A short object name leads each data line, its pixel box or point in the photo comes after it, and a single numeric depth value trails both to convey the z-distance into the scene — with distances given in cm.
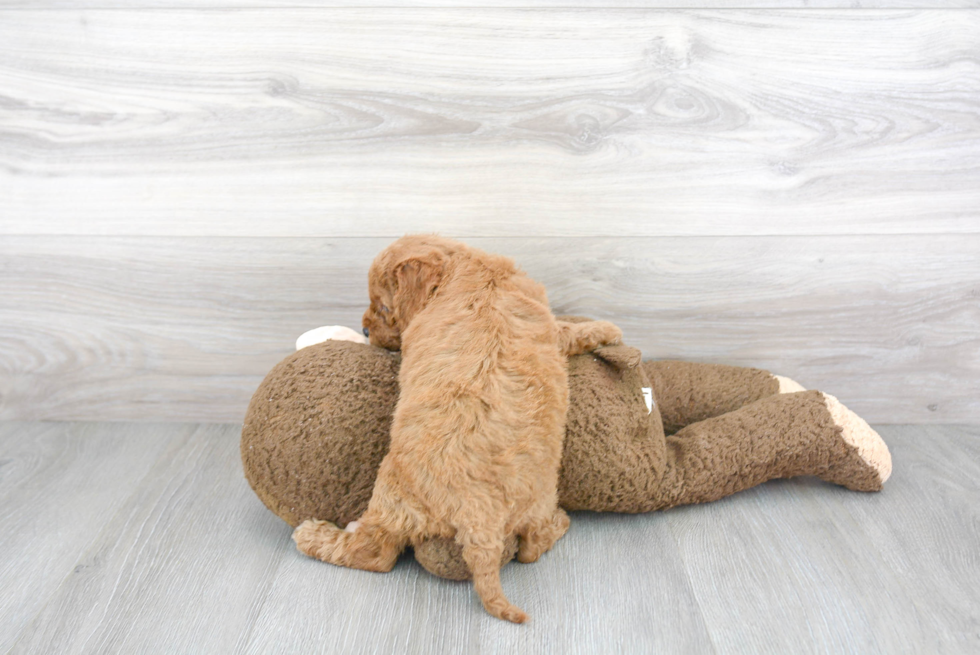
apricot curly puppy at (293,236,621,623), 83
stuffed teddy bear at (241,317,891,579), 95
